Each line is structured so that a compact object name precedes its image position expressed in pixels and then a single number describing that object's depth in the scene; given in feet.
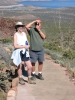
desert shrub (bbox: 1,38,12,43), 54.55
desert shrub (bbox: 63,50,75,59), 47.19
